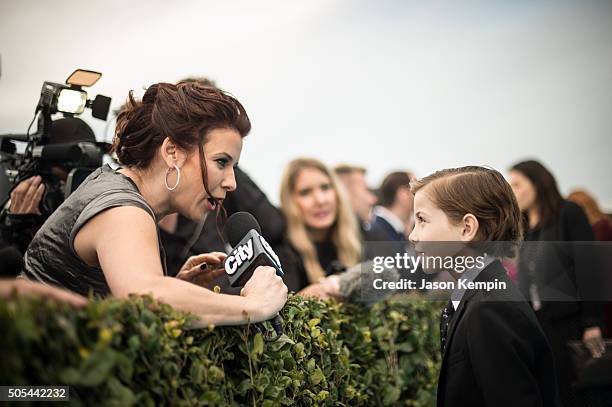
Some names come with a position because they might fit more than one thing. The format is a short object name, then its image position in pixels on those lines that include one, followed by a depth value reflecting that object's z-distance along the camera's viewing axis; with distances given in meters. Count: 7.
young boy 3.04
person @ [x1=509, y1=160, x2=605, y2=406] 5.57
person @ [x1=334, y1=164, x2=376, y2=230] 8.67
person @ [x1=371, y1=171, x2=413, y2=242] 8.09
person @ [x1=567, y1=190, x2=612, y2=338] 6.03
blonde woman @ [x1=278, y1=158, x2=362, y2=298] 5.98
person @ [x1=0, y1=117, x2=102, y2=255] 4.11
